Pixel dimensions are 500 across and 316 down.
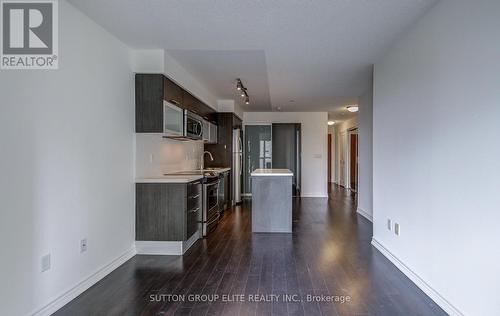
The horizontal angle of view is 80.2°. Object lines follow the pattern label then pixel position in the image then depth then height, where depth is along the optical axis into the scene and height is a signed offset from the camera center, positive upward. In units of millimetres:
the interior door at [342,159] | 10867 -42
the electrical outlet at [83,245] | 2621 -765
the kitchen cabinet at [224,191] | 5473 -650
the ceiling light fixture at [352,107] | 7320 +1256
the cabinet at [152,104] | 3506 +661
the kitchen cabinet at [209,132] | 5371 +514
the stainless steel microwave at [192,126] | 4160 +500
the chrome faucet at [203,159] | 6176 -9
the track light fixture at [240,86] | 4914 +1235
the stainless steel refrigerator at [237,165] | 6922 -161
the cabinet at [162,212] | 3504 -630
